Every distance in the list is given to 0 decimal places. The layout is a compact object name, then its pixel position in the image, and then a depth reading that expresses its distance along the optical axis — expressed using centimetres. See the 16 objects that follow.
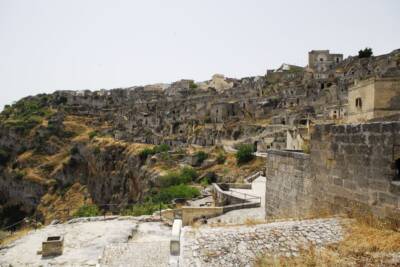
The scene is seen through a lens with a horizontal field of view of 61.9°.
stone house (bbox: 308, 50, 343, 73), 7748
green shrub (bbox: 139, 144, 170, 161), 5128
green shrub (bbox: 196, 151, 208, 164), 4362
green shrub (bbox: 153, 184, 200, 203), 2636
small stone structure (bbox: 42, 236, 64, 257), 1024
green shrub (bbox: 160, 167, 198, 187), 3675
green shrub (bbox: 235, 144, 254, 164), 3816
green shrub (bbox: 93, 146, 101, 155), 6525
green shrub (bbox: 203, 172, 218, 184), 3619
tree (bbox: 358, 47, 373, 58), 6944
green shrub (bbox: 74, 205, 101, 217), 2519
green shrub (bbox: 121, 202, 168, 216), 2087
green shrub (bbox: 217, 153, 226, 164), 4179
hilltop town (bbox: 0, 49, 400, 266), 571
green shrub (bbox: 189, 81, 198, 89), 10292
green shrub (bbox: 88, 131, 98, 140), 7388
